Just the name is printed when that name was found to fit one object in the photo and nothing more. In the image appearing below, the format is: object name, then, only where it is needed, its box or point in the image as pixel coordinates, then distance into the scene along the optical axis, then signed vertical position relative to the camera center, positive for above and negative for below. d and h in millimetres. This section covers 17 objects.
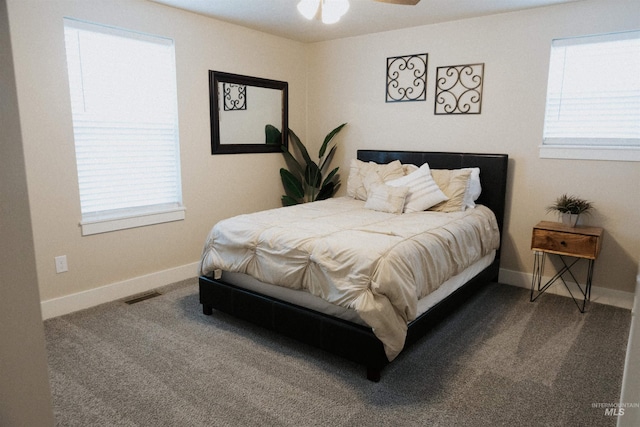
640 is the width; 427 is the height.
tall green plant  4820 -332
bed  2273 -1000
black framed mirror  4148 +341
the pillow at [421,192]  3555 -378
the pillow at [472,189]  3656 -369
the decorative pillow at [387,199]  3533 -438
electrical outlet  3170 -885
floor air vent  3475 -1263
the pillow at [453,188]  3556 -347
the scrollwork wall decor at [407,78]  4211 +695
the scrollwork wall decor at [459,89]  3912 +546
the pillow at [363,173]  3998 -251
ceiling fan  2637 +869
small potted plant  3385 -487
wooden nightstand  3168 -728
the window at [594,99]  3287 +394
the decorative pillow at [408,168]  3991 -201
